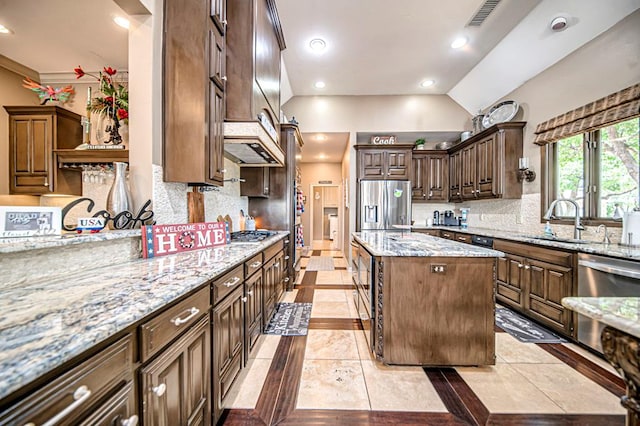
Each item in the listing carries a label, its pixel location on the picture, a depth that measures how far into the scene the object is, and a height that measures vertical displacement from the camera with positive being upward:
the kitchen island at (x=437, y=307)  1.77 -0.71
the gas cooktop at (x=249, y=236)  2.29 -0.24
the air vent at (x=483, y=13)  2.58 +2.29
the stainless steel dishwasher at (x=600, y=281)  1.74 -0.54
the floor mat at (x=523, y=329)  2.23 -1.18
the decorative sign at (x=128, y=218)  1.41 -0.03
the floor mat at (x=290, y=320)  2.36 -1.17
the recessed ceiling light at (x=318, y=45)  3.24 +2.36
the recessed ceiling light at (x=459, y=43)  3.15 +2.31
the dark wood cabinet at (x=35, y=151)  1.94 +0.53
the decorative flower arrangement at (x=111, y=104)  1.74 +0.81
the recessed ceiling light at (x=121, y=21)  1.89 +1.56
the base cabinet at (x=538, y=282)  2.19 -0.72
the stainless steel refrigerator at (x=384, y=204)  4.58 +0.18
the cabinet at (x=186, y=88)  1.71 +0.90
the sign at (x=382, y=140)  4.79 +1.48
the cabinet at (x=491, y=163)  3.52 +0.80
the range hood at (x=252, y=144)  2.02 +0.66
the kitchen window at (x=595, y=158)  2.24 +0.61
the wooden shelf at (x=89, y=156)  1.77 +0.45
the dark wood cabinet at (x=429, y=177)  4.88 +0.74
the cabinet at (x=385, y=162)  4.73 +1.02
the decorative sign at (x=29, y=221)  0.99 -0.03
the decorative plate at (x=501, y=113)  3.62 +1.61
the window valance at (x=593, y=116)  2.15 +1.02
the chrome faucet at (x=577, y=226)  2.51 -0.14
